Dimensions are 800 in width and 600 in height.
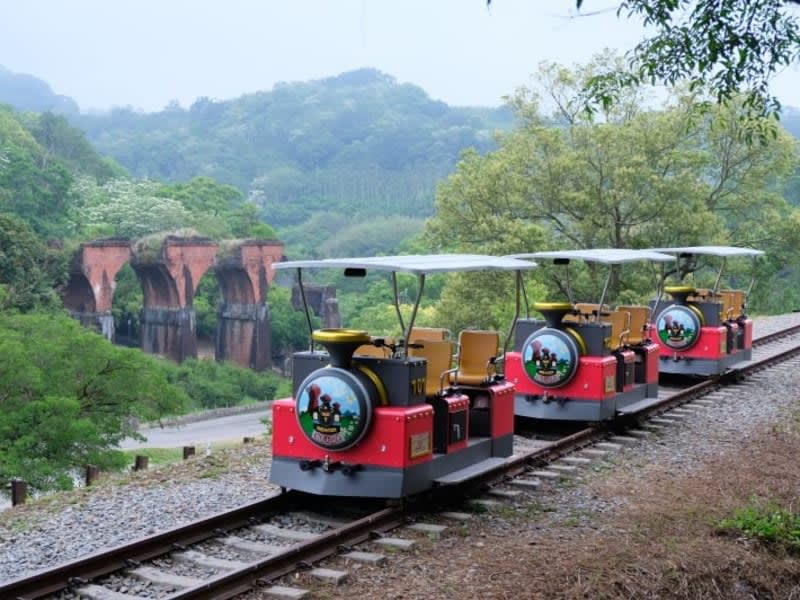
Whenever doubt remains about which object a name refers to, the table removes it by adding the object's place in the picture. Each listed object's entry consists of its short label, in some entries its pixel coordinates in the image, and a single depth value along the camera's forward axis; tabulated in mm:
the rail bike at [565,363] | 12945
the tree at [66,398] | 22656
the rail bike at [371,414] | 8766
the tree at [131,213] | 75125
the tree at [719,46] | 9656
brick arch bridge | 59188
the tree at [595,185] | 33344
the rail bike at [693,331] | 17281
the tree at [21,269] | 48562
